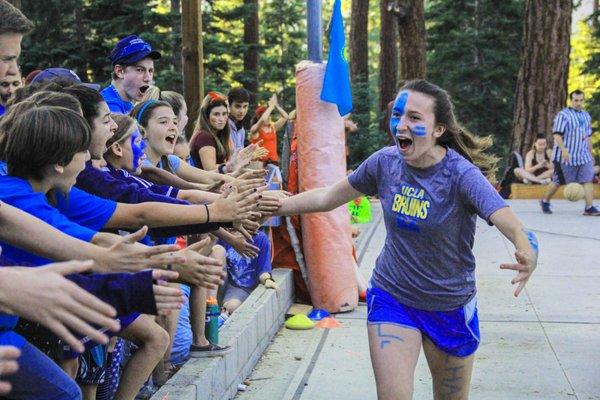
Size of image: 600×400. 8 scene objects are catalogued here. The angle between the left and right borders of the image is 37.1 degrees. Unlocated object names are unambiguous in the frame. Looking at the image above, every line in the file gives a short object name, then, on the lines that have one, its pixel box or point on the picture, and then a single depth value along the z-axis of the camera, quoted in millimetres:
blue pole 8562
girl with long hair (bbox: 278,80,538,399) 4266
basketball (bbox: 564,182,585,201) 15859
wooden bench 18984
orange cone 7859
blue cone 8109
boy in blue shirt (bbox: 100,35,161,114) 6176
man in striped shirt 15477
